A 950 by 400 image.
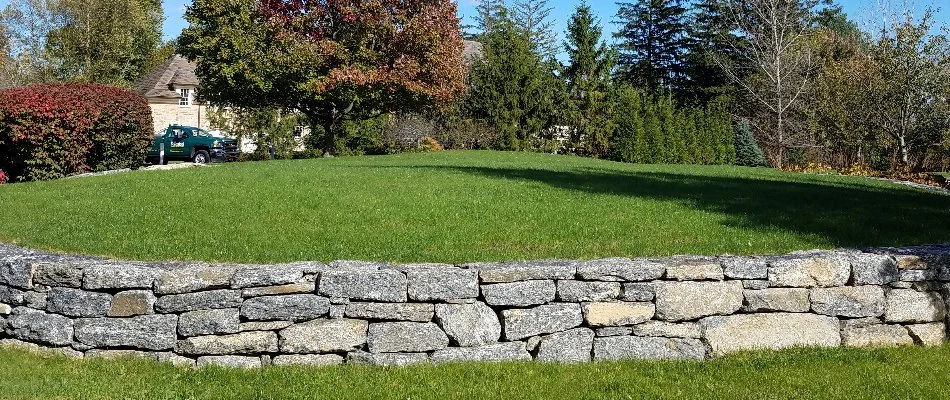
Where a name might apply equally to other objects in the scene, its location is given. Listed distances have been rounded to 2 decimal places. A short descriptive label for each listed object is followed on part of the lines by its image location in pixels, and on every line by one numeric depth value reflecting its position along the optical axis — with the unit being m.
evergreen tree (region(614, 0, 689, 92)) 42.22
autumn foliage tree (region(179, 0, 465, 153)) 19.41
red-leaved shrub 12.98
